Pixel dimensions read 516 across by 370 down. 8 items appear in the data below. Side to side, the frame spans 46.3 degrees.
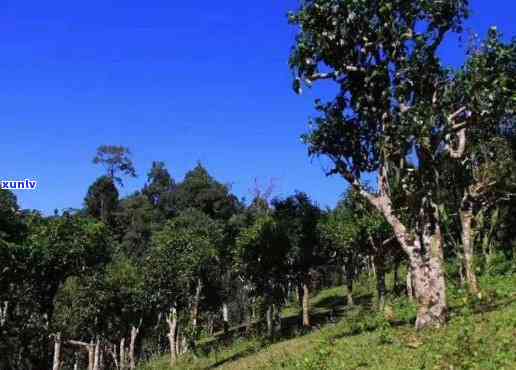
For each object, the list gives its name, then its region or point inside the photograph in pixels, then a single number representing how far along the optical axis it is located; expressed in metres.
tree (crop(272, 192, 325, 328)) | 44.62
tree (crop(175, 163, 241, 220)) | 92.56
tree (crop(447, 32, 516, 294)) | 18.47
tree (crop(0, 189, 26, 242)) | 22.33
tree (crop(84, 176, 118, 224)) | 100.38
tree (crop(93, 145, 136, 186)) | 108.56
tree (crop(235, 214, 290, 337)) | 43.78
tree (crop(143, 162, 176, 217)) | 98.50
